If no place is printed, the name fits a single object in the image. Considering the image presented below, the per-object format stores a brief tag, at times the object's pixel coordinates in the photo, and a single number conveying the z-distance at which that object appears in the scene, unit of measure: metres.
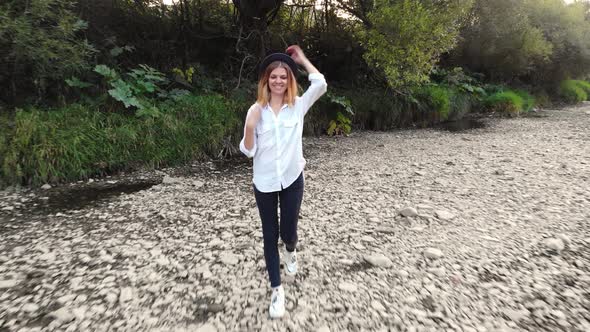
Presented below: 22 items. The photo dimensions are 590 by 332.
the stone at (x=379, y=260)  3.25
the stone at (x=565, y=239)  3.51
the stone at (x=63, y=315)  2.48
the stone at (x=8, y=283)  2.90
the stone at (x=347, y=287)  2.86
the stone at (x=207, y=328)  2.38
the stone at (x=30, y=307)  2.60
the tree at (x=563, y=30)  17.72
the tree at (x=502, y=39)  14.52
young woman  2.36
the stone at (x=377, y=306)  2.59
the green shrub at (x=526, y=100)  17.58
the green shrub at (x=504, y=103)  16.30
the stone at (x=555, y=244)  3.40
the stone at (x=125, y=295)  2.74
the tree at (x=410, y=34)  8.02
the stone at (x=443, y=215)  4.27
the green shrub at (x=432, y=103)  12.76
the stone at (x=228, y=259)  3.32
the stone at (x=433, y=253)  3.34
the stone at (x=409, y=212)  4.36
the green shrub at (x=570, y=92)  22.36
